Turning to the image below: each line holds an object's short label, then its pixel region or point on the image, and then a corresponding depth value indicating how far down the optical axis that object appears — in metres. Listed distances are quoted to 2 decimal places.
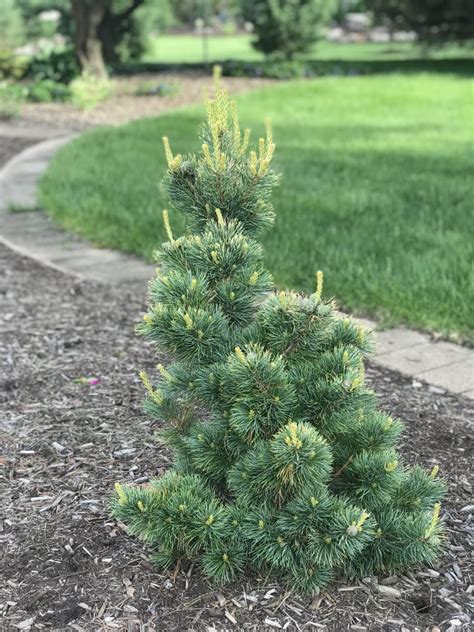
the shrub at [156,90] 14.84
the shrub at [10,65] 15.07
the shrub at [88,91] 13.17
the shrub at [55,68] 16.08
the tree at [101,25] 15.45
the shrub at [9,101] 12.47
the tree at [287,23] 19.42
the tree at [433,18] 18.77
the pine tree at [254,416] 1.99
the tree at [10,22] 24.00
